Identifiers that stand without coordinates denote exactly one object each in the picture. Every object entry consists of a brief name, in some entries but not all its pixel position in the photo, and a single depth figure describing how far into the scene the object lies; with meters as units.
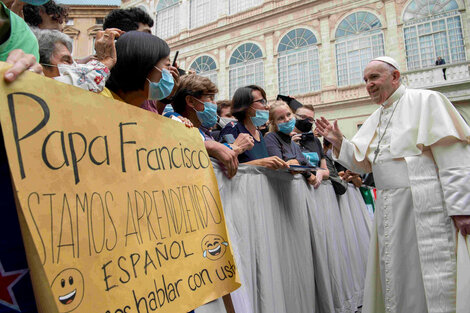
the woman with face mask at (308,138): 3.72
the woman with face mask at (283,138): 3.01
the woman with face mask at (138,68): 1.56
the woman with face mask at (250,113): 2.72
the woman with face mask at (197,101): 2.24
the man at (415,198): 2.12
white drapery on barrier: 1.97
